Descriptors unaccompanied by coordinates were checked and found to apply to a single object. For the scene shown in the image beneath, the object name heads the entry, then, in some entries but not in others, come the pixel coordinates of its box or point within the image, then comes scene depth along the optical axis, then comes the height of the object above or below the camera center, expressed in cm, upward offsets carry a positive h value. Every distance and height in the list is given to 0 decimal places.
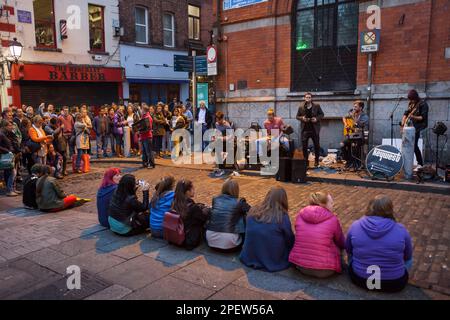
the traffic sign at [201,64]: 1446 +158
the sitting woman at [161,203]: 566 -135
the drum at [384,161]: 870 -118
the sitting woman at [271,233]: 451 -141
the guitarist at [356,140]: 1002 -77
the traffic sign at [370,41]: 1110 +188
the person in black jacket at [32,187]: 763 -152
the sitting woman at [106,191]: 636 -132
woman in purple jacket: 392 -138
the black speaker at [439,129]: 883 -46
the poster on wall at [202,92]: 1470 +59
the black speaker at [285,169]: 964 -149
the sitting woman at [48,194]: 749 -161
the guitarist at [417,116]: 917 -18
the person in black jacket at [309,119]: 1040 -29
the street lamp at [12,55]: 1534 +208
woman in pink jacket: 426 -143
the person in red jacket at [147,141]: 1185 -100
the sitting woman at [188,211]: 528 -136
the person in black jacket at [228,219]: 504 -141
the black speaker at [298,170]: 945 -147
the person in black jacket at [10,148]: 902 -92
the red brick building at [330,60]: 1054 +146
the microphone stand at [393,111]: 1074 -10
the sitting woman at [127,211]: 585 -152
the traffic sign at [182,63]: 1390 +157
